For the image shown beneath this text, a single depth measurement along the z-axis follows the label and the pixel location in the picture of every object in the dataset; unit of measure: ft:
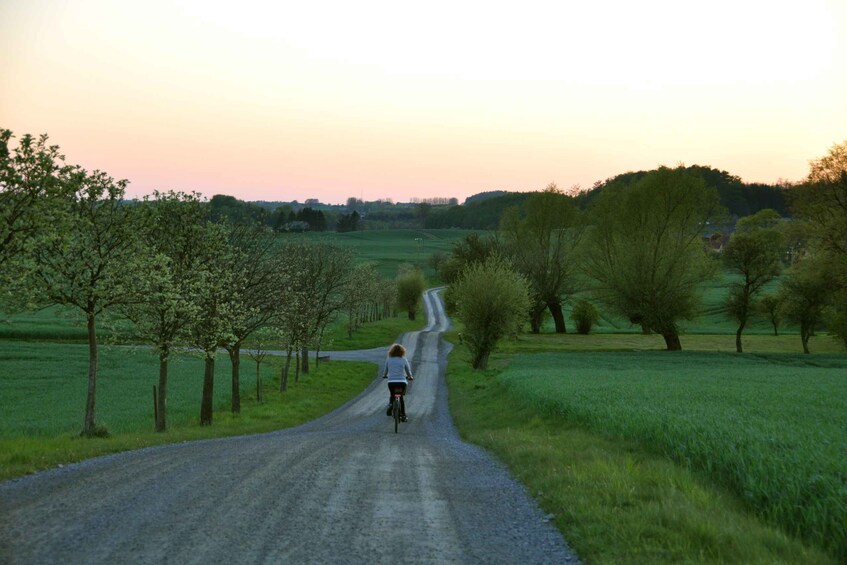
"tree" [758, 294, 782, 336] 265.54
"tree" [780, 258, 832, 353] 224.53
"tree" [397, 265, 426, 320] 375.04
